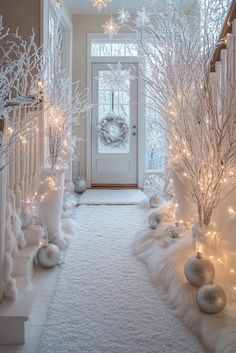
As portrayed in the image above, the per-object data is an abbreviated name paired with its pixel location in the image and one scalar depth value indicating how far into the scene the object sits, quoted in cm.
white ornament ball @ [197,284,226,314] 176
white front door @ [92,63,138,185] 638
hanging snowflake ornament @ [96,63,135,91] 630
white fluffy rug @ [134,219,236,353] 161
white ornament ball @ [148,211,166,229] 317
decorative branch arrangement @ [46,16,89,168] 322
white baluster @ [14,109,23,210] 264
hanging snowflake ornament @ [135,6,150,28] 296
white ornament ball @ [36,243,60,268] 256
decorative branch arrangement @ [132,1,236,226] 220
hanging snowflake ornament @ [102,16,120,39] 490
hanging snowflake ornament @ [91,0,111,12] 320
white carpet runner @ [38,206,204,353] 164
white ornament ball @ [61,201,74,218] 394
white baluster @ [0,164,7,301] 177
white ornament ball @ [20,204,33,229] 270
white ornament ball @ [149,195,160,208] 436
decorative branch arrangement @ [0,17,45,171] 138
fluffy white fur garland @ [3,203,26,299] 180
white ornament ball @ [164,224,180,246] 262
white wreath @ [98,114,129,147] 633
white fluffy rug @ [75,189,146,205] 500
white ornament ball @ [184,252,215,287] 195
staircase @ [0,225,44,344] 166
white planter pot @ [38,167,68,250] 298
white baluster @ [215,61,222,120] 234
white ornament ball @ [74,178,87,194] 579
